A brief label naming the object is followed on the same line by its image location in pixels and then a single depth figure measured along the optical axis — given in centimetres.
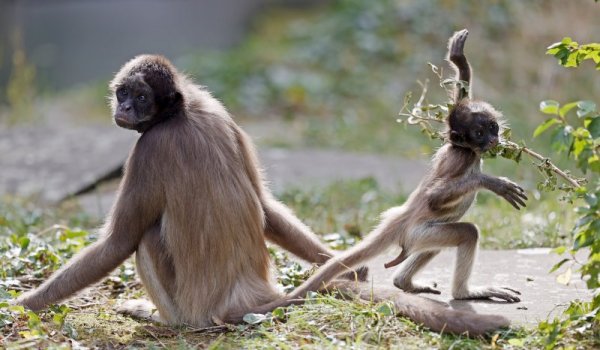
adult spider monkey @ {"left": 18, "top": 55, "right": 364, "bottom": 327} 1206
